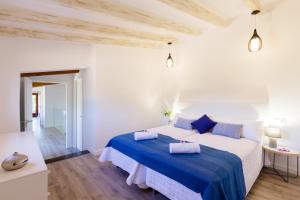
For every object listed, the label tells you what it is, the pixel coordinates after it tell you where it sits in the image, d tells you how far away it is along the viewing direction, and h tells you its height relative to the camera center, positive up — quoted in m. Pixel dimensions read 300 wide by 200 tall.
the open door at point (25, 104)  3.95 -0.19
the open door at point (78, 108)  4.91 -0.33
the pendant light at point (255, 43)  3.02 +0.94
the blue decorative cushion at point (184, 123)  4.03 -0.62
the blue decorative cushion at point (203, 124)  3.78 -0.59
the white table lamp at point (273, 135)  3.13 -0.66
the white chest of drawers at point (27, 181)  1.42 -0.72
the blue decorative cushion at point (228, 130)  3.36 -0.64
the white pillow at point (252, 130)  3.24 -0.61
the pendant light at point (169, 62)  4.52 +0.90
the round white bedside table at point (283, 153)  2.93 -0.94
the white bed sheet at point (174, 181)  2.24 -1.09
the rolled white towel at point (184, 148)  2.54 -0.74
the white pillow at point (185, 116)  4.24 -0.48
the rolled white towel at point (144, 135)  3.17 -0.71
